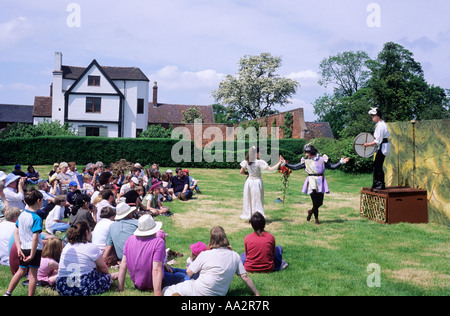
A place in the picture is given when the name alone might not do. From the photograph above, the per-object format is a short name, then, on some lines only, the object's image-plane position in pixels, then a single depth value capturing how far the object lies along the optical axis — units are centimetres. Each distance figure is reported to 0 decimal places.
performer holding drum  1091
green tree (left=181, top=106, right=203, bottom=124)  5269
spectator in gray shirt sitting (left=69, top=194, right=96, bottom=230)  827
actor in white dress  1089
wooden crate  1105
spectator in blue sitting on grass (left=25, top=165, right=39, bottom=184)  1582
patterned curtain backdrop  1090
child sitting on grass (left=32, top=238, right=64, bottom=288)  616
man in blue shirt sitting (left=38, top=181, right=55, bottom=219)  1092
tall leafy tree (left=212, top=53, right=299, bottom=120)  5650
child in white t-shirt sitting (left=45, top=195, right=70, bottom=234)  939
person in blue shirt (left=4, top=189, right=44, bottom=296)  549
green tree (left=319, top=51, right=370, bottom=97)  6398
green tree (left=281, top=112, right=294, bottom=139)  3831
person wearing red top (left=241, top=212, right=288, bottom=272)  681
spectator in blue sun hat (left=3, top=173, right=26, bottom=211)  985
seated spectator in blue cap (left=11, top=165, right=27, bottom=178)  1236
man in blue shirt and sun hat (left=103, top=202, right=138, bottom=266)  689
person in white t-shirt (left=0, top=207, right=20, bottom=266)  689
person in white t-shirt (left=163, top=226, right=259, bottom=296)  536
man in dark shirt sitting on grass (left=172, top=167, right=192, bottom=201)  1622
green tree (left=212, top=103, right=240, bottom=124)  5742
